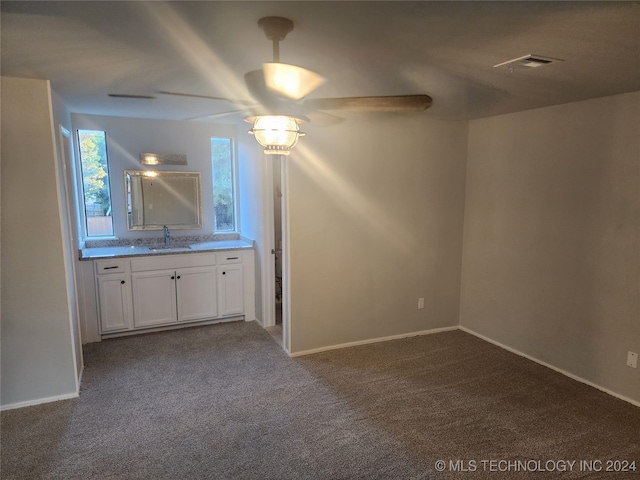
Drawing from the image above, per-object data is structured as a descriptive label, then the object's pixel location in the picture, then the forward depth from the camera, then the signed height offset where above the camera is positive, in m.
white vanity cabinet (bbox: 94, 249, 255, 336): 3.91 -1.05
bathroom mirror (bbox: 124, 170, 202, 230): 4.36 -0.11
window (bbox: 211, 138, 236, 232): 4.72 +0.07
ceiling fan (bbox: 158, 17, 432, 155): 1.35 +0.37
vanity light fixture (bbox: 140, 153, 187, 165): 4.30 +0.35
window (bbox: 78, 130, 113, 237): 4.12 +0.09
